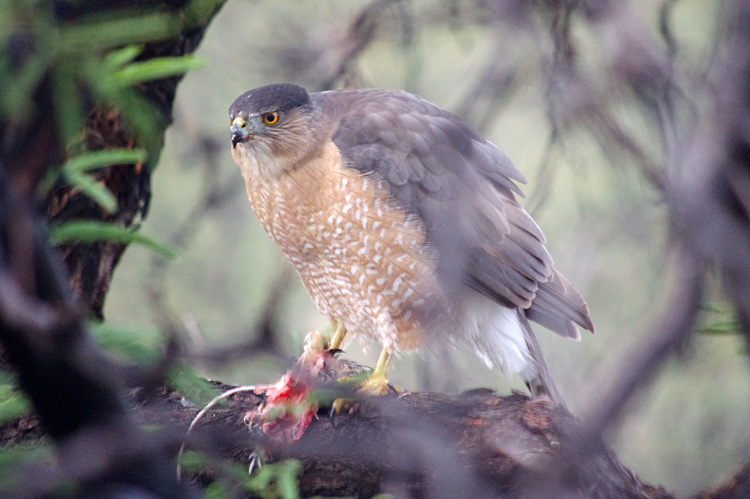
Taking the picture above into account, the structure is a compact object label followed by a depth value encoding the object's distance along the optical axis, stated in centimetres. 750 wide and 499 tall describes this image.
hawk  1049
